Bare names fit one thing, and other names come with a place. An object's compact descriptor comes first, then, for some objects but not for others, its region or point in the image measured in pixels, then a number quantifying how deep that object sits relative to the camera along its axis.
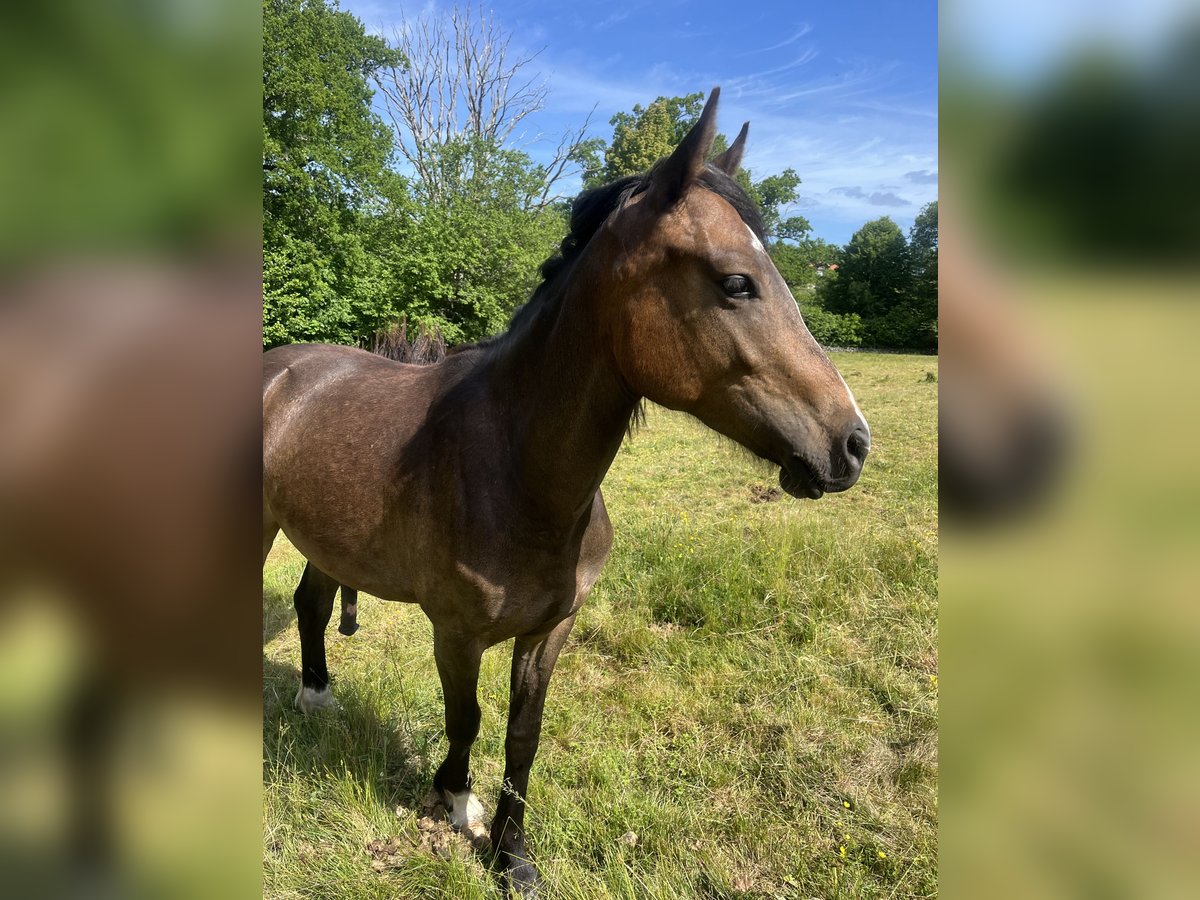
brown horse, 1.50
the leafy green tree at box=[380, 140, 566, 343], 12.75
